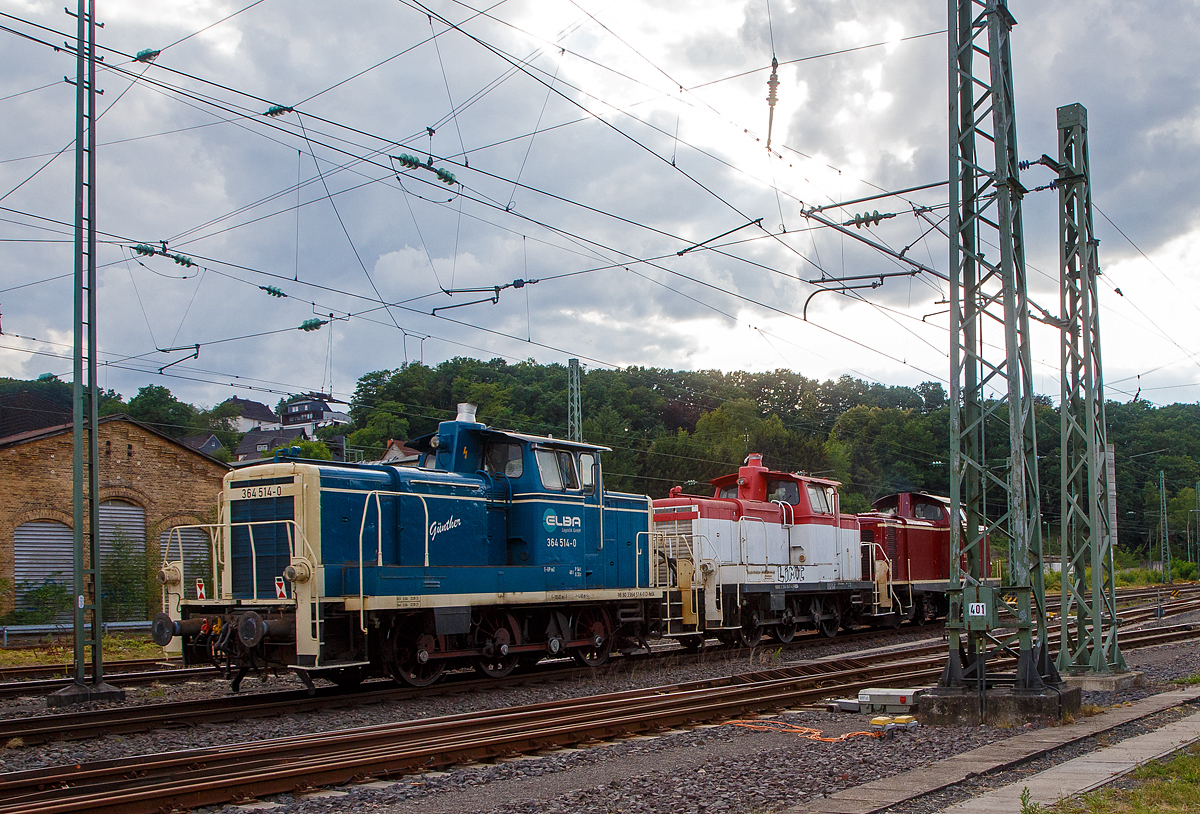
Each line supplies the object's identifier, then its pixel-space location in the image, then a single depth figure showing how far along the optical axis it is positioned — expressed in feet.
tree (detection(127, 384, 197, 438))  215.45
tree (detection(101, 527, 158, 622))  81.51
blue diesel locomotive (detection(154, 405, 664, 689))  36.45
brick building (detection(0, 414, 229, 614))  76.59
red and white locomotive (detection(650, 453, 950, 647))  55.88
